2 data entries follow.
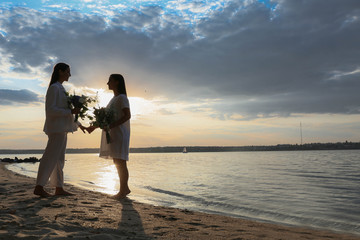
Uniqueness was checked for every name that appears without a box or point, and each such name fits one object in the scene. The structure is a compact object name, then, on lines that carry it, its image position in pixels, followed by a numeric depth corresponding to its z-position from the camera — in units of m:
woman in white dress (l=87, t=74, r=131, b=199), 6.16
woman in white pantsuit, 5.54
